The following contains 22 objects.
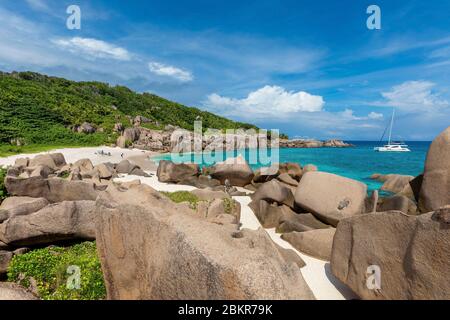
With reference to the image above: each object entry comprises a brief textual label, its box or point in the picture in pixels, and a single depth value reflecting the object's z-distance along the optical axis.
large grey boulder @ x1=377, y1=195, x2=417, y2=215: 10.90
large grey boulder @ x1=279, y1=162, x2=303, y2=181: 21.76
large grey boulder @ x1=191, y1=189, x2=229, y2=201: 13.62
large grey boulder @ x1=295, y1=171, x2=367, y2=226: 10.28
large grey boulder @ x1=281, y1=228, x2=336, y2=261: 8.49
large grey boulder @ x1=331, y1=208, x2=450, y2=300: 4.45
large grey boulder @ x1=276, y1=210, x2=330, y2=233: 10.38
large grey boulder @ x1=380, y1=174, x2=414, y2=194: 21.55
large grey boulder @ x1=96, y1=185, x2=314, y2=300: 3.30
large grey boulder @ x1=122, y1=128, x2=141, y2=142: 56.58
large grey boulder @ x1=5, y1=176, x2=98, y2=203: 10.91
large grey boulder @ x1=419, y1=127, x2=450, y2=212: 8.42
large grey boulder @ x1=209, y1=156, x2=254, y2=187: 20.83
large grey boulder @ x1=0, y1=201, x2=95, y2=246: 7.41
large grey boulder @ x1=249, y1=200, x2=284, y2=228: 11.67
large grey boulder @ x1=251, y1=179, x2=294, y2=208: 12.95
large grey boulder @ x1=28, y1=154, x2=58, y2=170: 20.27
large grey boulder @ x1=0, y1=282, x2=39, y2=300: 3.87
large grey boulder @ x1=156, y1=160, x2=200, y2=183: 21.78
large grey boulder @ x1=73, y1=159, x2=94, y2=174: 19.97
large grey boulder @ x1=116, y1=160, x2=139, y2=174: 24.92
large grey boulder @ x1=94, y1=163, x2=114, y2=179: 19.40
